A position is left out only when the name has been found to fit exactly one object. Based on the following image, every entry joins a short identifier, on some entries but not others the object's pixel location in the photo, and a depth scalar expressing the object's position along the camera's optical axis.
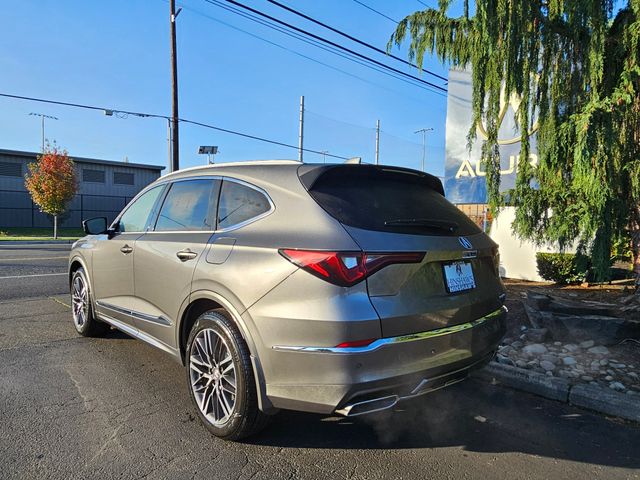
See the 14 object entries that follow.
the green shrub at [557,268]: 9.91
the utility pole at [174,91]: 18.34
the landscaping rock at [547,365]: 4.02
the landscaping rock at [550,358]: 4.21
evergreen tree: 5.02
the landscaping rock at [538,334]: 4.78
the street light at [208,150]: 20.92
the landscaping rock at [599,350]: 4.33
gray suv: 2.37
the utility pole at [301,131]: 26.86
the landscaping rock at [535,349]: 4.43
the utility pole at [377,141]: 37.61
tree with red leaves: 24.77
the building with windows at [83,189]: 32.41
